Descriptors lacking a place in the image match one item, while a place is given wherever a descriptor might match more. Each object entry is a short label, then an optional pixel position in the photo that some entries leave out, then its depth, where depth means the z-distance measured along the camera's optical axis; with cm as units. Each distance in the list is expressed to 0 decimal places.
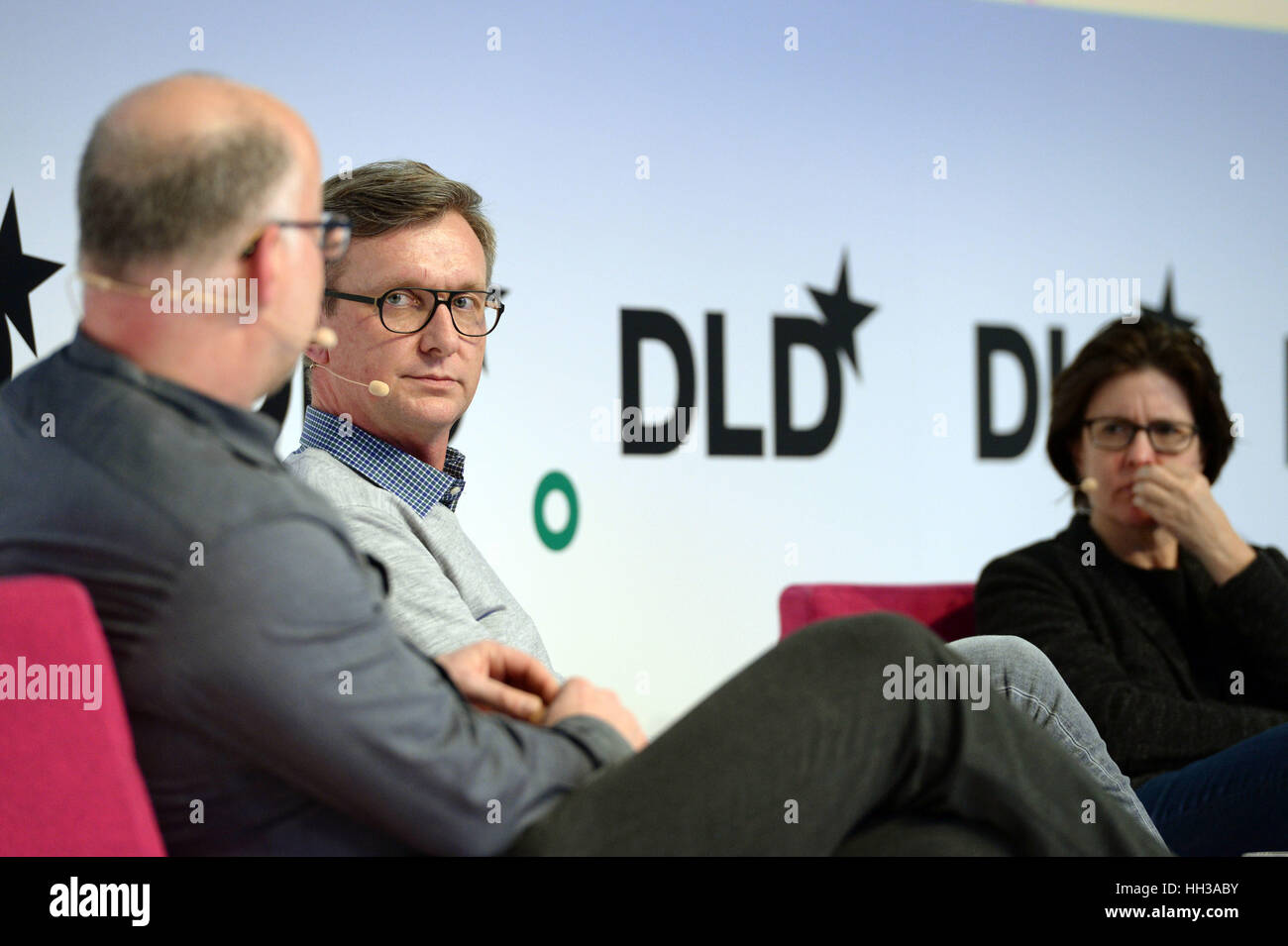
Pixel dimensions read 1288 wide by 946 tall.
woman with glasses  330
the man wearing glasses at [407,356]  307
